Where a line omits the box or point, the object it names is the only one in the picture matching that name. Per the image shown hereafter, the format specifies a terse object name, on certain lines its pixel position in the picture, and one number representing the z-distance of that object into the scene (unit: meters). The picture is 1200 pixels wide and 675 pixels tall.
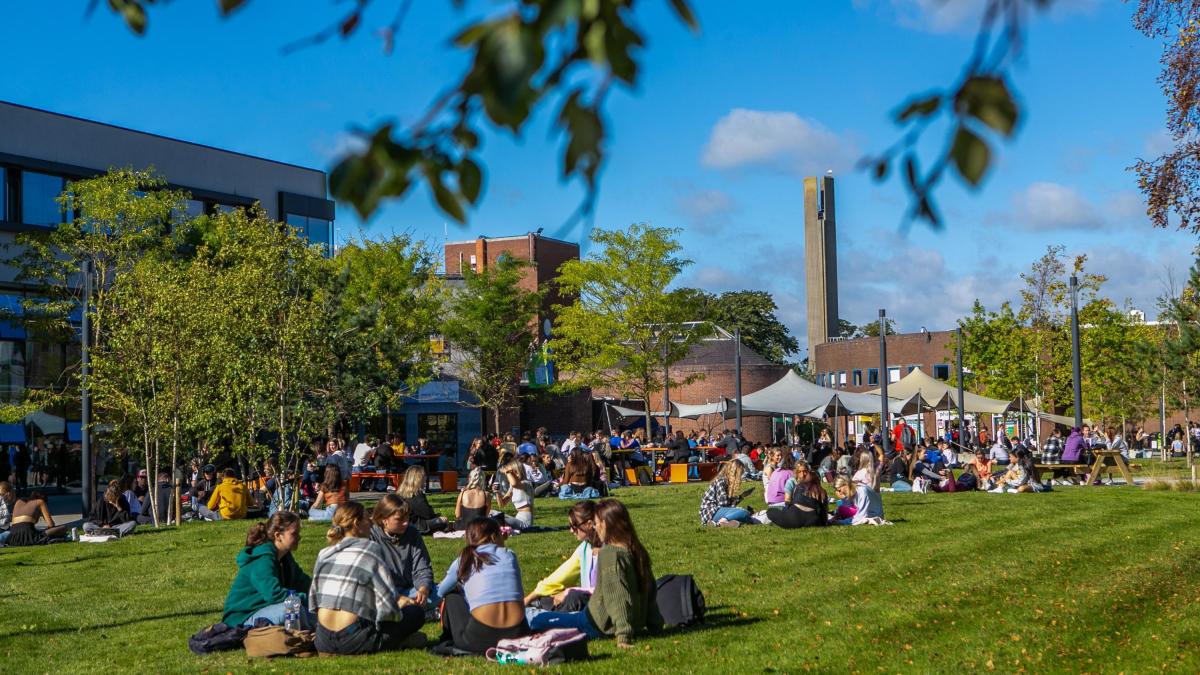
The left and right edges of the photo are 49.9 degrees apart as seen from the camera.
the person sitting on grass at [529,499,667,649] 9.93
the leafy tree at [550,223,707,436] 51.72
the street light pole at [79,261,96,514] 23.44
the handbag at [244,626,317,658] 9.67
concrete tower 101.56
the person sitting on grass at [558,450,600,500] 26.84
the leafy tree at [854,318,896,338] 122.72
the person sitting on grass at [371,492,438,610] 11.59
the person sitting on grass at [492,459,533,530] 19.45
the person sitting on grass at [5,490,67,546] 20.05
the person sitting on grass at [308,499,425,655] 9.53
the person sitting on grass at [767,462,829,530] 18.73
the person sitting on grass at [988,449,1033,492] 26.64
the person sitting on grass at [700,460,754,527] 19.50
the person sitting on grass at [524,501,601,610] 10.92
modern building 41.38
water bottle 10.03
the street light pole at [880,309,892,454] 34.69
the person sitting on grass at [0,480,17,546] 20.05
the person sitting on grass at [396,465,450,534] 17.78
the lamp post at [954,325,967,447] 39.81
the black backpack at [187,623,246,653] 10.02
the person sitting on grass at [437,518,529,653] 9.52
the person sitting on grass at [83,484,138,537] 21.16
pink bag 9.07
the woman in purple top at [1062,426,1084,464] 30.31
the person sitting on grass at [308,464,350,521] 19.14
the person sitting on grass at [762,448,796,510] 20.59
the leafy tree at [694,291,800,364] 110.56
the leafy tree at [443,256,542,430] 56.19
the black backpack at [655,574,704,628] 10.66
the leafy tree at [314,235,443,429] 38.09
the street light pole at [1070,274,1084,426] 32.78
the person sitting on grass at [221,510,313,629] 10.33
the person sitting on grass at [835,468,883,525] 19.22
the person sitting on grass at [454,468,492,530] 16.98
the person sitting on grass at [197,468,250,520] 23.72
